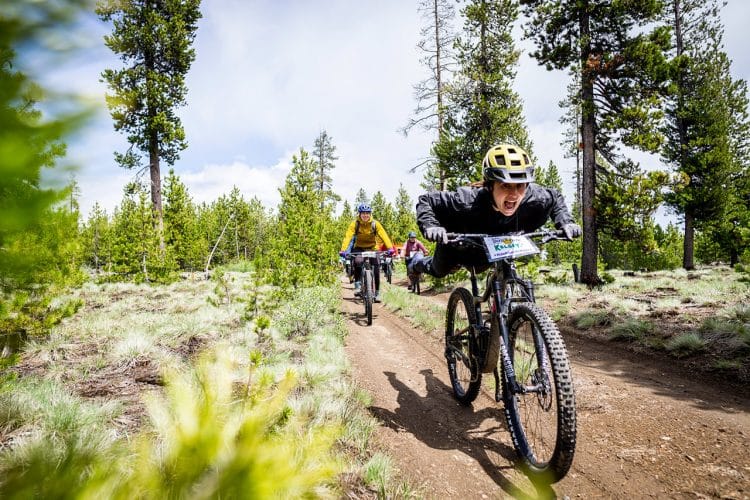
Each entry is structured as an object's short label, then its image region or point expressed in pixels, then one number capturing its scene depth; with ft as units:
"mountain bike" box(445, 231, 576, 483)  7.84
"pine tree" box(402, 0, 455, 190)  71.56
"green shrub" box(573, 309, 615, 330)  24.39
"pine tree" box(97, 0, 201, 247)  53.15
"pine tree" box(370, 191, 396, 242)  150.09
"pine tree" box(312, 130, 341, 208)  155.74
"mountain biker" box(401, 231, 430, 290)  44.56
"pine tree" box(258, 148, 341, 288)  32.89
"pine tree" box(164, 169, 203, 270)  74.02
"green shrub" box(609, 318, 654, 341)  20.54
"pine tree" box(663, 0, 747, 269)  69.56
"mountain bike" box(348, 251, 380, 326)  28.09
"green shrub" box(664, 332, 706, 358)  17.12
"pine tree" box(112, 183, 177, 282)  51.16
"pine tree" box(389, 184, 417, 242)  127.95
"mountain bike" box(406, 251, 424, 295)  44.36
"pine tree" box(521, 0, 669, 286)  40.96
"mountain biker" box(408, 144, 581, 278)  10.61
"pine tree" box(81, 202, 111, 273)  111.31
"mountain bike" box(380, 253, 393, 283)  58.27
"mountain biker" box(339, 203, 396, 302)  29.94
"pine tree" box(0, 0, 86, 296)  1.75
